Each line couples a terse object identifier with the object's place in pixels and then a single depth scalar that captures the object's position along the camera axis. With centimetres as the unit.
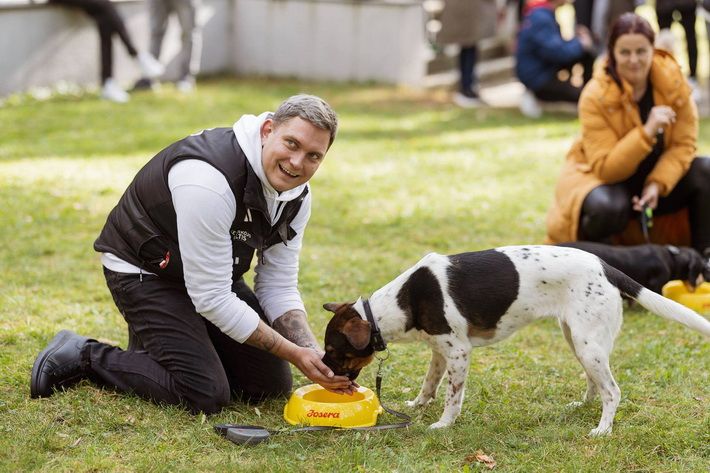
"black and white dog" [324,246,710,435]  850
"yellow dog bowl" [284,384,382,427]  865
